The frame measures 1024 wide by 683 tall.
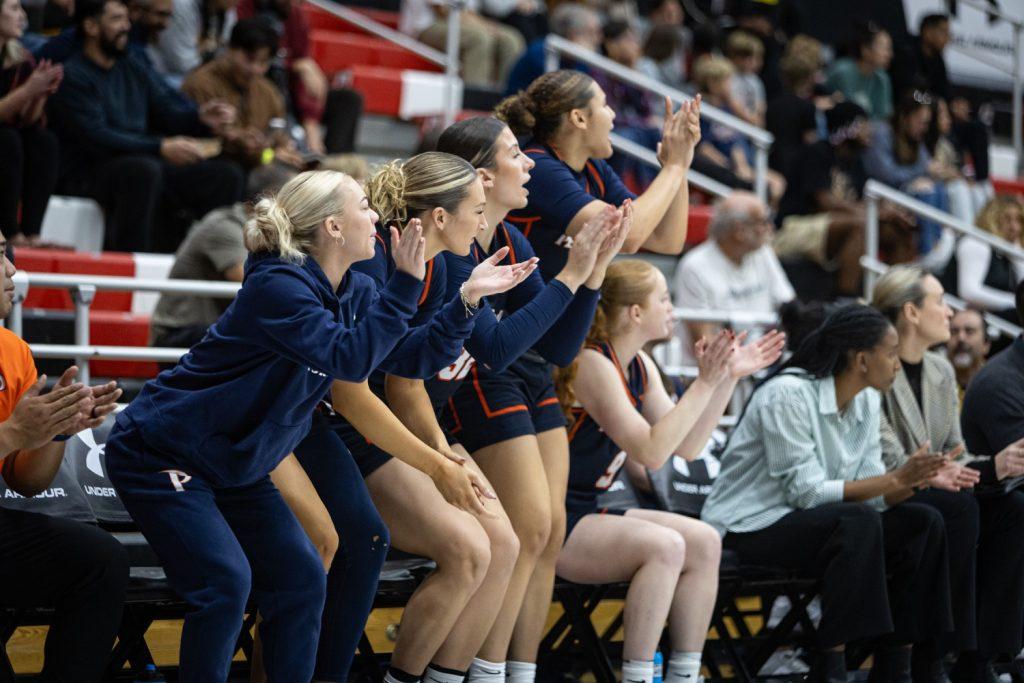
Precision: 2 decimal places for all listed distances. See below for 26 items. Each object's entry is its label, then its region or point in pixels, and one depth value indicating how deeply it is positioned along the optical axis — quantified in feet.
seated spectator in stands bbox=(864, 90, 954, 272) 58.95
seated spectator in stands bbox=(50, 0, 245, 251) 39.99
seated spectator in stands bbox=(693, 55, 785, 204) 57.36
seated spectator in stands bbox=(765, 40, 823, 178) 61.72
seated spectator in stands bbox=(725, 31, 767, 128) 63.93
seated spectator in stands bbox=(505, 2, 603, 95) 50.62
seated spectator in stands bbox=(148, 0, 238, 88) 48.67
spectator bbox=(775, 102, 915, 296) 52.44
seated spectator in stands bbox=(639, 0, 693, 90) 62.61
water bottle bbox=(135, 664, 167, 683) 23.36
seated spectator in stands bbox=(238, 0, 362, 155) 50.11
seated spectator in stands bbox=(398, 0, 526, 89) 60.29
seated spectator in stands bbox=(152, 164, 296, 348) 35.29
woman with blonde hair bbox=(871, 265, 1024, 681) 31.27
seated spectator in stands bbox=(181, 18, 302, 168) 44.78
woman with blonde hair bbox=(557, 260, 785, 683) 27.30
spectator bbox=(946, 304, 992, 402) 41.39
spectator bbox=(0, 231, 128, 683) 20.47
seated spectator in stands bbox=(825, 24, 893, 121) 68.33
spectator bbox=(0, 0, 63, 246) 36.94
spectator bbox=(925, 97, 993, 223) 59.72
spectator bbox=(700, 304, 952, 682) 29.58
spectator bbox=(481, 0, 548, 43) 64.80
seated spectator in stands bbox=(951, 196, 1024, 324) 50.85
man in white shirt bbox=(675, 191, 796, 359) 45.91
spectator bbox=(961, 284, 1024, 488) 32.17
